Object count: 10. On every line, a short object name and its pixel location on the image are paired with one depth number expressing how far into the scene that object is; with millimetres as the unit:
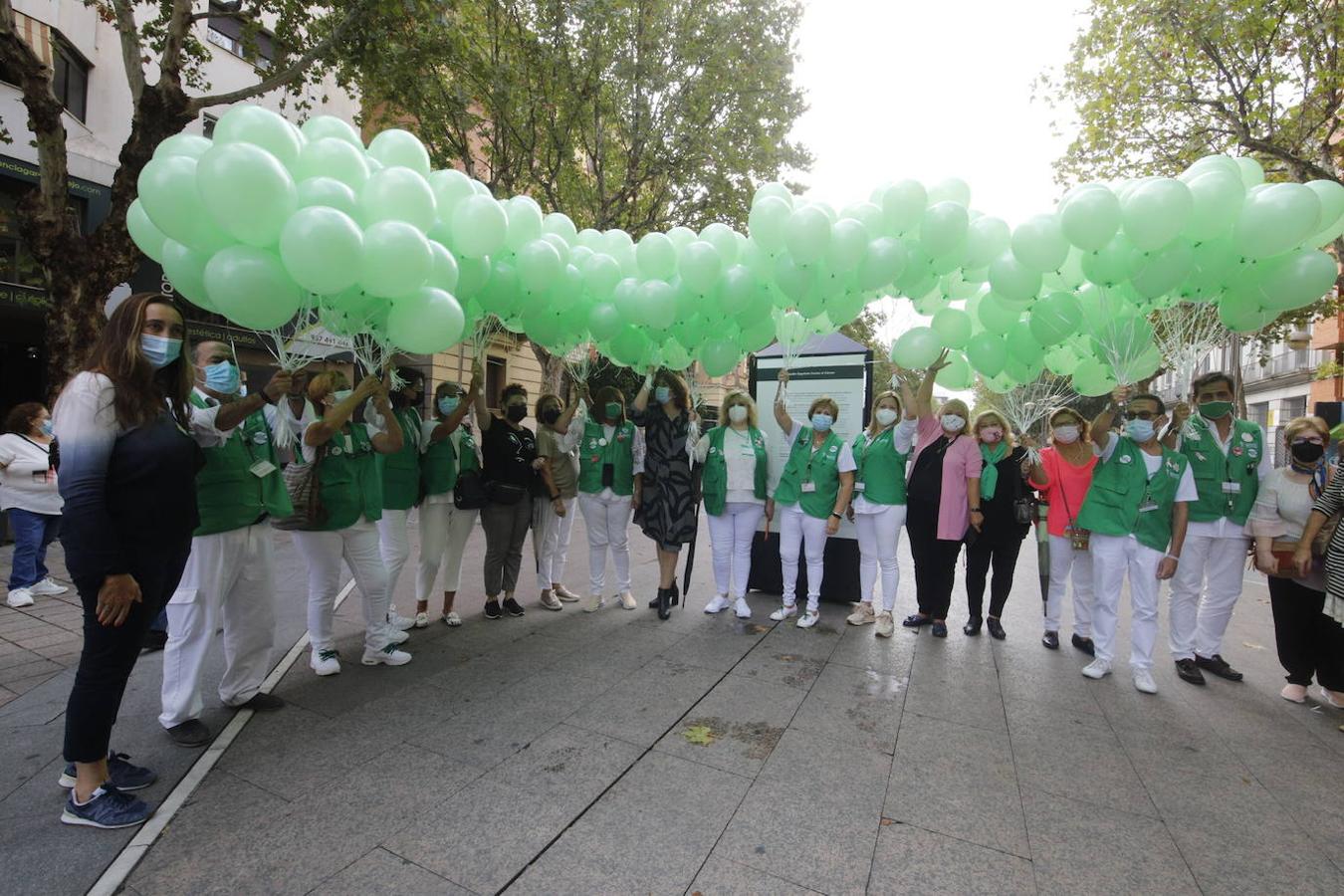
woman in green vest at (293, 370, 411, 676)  3596
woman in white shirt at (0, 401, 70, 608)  5383
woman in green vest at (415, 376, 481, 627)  4555
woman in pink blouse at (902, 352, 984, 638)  4781
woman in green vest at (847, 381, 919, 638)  4836
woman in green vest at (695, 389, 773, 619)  5199
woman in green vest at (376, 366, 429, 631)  4238
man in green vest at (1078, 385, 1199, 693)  4000
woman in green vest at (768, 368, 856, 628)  4980
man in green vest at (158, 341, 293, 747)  2939
